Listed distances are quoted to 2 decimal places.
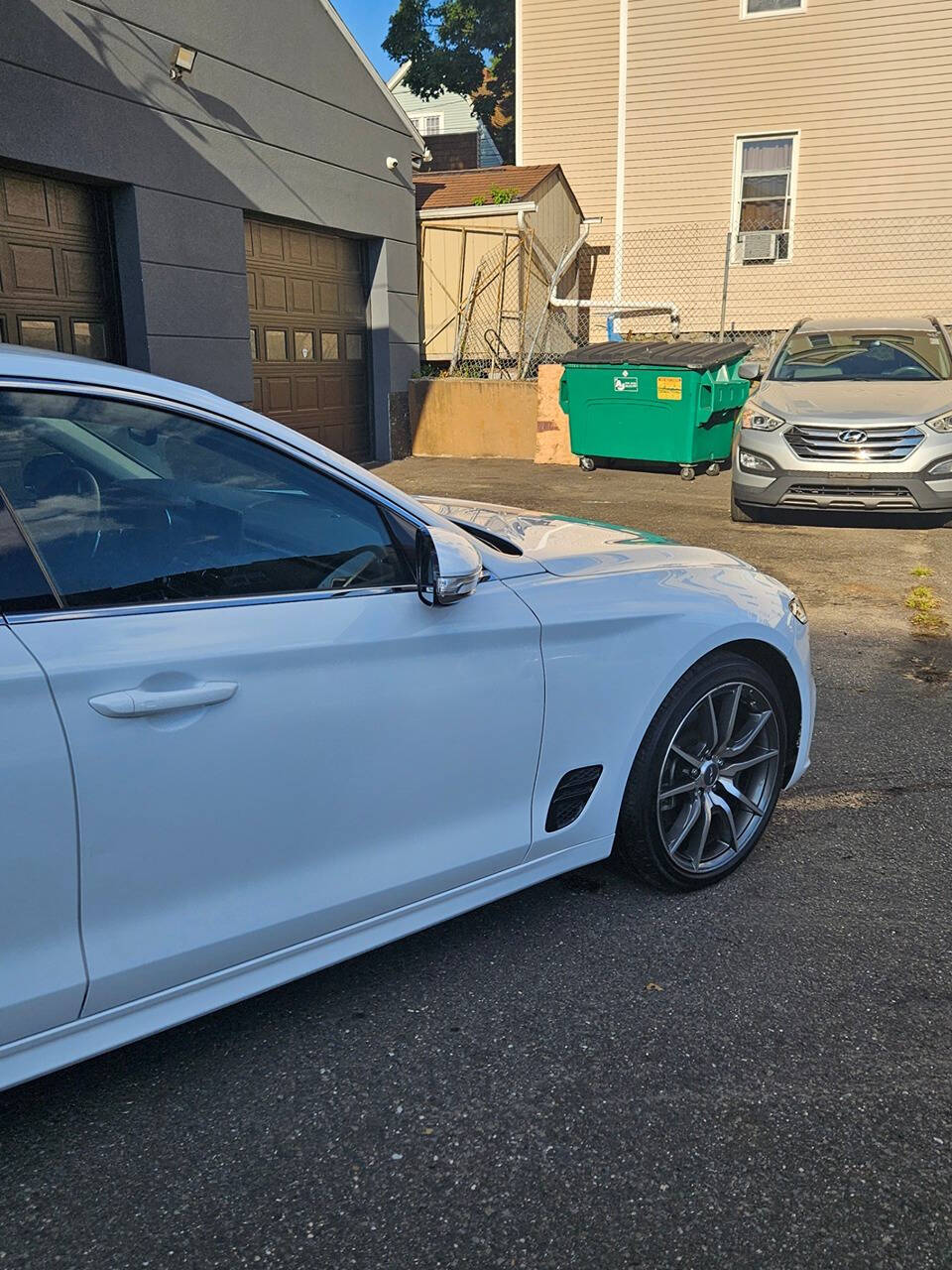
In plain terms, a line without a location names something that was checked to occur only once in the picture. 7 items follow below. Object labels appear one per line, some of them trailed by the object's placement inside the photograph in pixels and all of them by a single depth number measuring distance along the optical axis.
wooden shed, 15.28
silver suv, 7.95
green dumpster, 11.12
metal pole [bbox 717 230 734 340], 16.47
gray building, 8.30
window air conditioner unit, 16.83
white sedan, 1.86
